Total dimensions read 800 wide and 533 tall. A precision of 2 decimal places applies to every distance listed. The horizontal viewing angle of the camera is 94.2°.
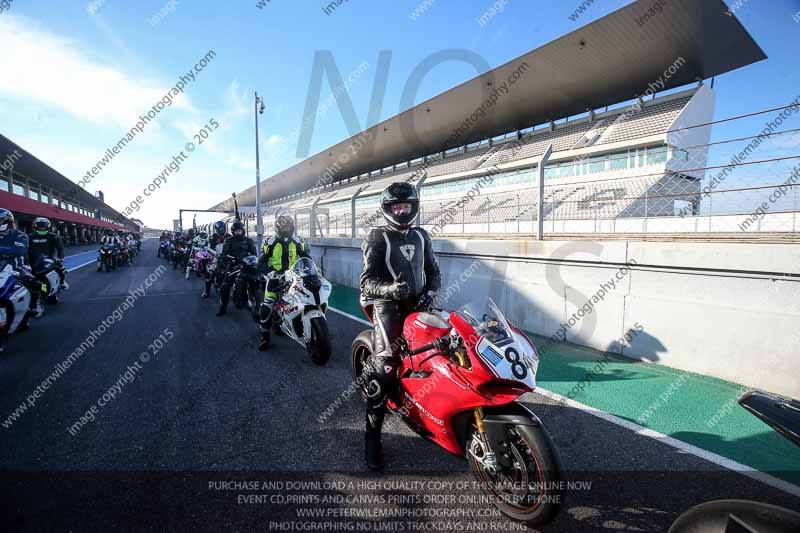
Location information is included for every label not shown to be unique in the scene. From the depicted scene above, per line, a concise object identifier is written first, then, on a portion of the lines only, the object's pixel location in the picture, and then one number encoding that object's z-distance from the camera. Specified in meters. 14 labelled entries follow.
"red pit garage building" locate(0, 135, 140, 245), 23.48
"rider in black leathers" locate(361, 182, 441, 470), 2.71
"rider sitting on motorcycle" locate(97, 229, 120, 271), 16.75
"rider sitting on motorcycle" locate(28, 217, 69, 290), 7.67
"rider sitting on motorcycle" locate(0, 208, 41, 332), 5.35
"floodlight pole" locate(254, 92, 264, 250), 18.07
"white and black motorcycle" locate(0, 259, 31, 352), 4.78
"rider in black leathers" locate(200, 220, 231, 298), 9.55
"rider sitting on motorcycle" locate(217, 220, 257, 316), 7.49
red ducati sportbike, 1.93
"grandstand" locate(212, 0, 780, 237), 6.41
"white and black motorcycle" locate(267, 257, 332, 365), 4.64
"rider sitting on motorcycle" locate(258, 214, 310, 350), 5.67
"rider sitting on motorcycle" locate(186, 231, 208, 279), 14.12
